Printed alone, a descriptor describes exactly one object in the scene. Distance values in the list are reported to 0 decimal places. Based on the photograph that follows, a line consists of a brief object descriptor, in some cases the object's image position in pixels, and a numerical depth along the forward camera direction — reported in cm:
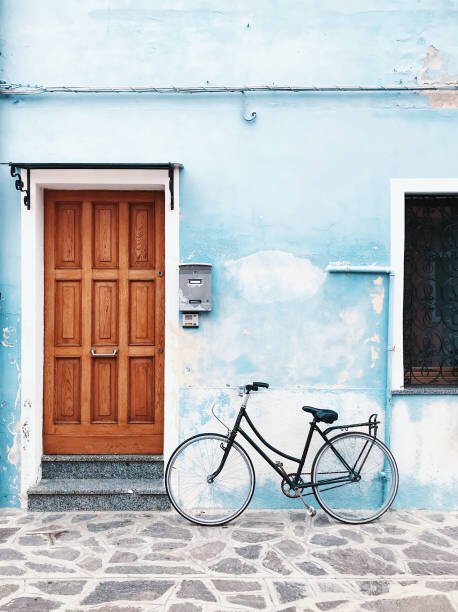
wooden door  591
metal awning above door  539
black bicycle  531
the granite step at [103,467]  580
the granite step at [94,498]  556
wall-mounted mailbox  558
